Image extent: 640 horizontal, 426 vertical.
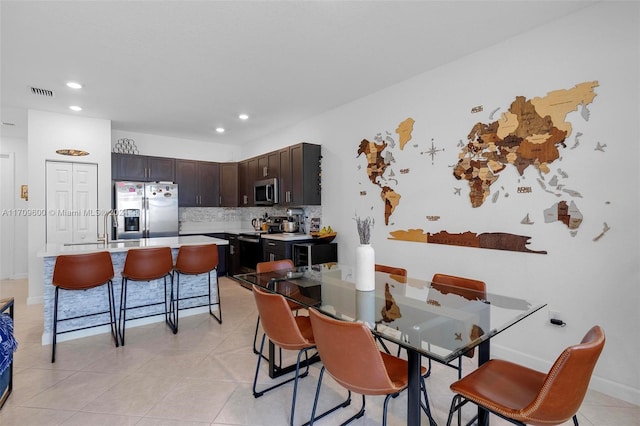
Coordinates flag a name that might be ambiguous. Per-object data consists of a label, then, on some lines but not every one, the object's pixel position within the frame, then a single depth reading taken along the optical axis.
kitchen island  3.10
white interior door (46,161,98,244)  4.62
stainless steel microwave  5.27
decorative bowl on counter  4.55
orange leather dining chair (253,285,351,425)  1.84
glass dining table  1.42
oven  5.30
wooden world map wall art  2.41
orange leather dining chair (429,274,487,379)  2.13
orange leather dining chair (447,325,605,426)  1.18
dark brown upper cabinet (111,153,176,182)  5.43
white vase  2.11
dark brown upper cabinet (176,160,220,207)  6.11
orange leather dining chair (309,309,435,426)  1.39
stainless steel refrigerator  5.24
